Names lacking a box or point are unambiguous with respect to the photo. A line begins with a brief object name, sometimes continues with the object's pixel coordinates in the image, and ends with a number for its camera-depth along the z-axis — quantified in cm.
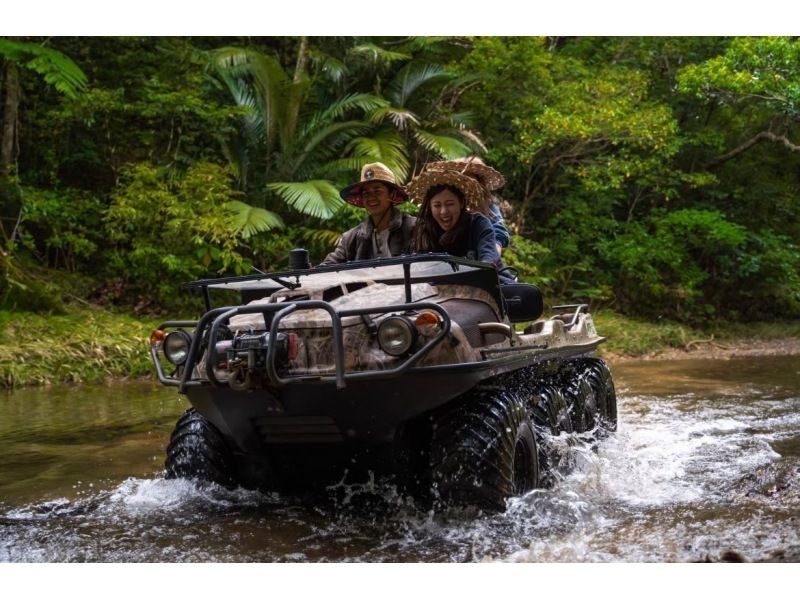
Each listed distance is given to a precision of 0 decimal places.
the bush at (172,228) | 1273
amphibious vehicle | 404
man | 620
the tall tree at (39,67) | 1092
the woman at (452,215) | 561
